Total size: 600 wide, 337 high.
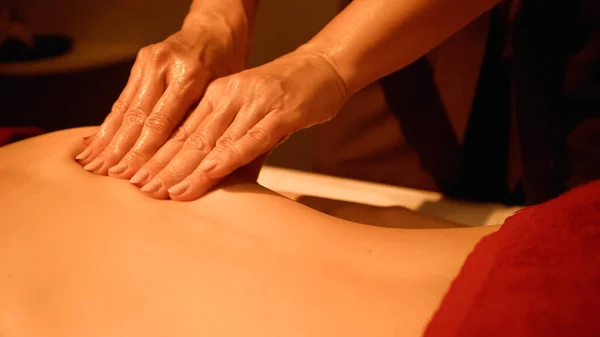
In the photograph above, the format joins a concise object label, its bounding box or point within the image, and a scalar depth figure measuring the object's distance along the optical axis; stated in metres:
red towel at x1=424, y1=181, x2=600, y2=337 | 0.38
